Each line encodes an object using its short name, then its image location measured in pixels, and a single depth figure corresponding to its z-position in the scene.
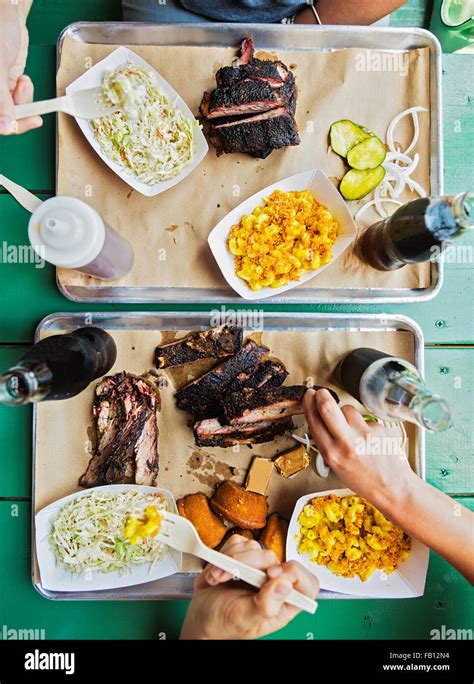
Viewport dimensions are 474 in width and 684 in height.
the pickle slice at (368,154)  0.71
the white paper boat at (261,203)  0.70
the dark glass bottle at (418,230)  0.60
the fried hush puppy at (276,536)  0.71
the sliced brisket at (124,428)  0.71
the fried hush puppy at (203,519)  0.71
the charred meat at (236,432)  0.71
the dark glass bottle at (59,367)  0.56
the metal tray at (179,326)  0.72
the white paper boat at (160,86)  0.70
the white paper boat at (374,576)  0.70
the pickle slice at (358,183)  0.72
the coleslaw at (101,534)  0.70
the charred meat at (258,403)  0.70
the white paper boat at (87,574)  0.70
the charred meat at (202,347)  0.71
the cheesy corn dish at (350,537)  0.70
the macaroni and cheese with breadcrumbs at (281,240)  0.69
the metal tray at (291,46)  0.72
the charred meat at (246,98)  0.68
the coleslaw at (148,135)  0.69
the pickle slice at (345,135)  0.72
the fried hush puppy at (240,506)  0.71
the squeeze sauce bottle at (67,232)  0.58
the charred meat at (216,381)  0.71
